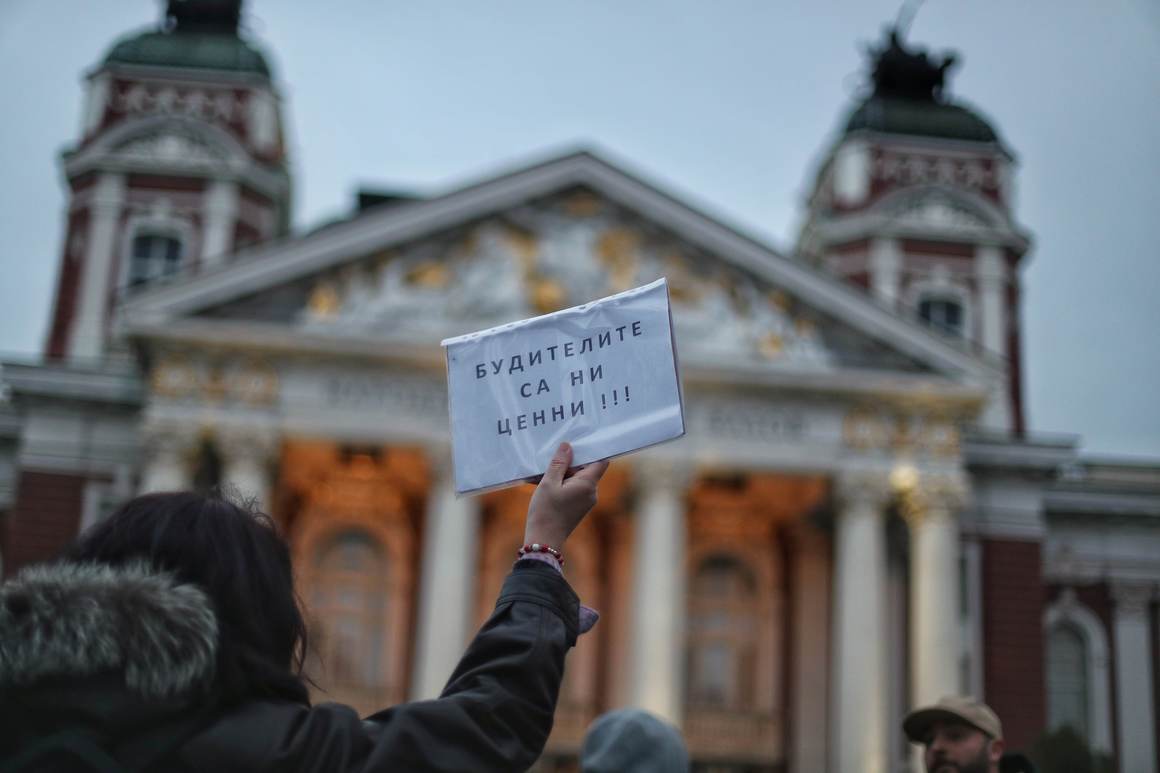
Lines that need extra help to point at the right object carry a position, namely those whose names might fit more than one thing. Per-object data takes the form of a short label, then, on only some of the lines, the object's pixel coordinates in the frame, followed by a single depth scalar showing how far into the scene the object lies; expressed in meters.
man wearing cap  6.42
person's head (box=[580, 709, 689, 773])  4.12
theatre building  24.88
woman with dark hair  2.39
